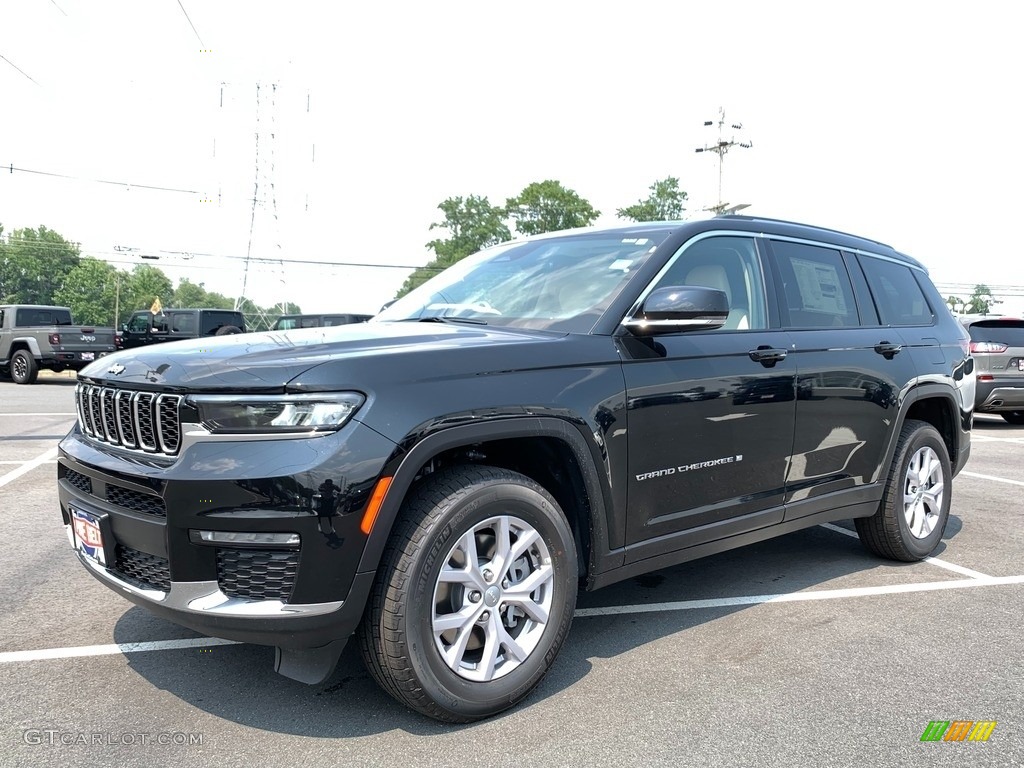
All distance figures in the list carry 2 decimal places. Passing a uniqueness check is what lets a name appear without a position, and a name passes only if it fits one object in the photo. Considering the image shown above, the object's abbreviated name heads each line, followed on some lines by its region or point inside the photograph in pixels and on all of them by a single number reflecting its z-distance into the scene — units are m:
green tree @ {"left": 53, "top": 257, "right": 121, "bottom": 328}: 98.81
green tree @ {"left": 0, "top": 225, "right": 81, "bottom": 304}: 95.25
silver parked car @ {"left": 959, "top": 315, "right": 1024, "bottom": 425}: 11.72
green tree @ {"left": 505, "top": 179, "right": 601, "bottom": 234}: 71.25
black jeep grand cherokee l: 2.54
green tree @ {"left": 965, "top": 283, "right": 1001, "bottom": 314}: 92.69
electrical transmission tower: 49.28
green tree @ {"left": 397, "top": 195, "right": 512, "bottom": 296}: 79.81
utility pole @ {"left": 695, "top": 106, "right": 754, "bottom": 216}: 47.19
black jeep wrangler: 24.64
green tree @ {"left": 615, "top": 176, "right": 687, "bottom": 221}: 72.06
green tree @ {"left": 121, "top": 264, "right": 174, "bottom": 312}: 112.44
